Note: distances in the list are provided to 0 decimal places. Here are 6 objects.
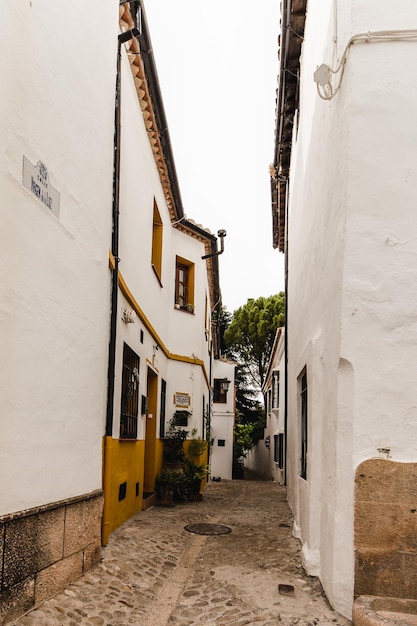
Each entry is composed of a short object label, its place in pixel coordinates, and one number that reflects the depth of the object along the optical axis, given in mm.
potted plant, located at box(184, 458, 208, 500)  11312
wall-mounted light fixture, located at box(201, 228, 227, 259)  15352
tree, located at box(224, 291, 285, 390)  34156
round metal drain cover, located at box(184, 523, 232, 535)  7832
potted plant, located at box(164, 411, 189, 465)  11969
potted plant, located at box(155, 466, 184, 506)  10633
